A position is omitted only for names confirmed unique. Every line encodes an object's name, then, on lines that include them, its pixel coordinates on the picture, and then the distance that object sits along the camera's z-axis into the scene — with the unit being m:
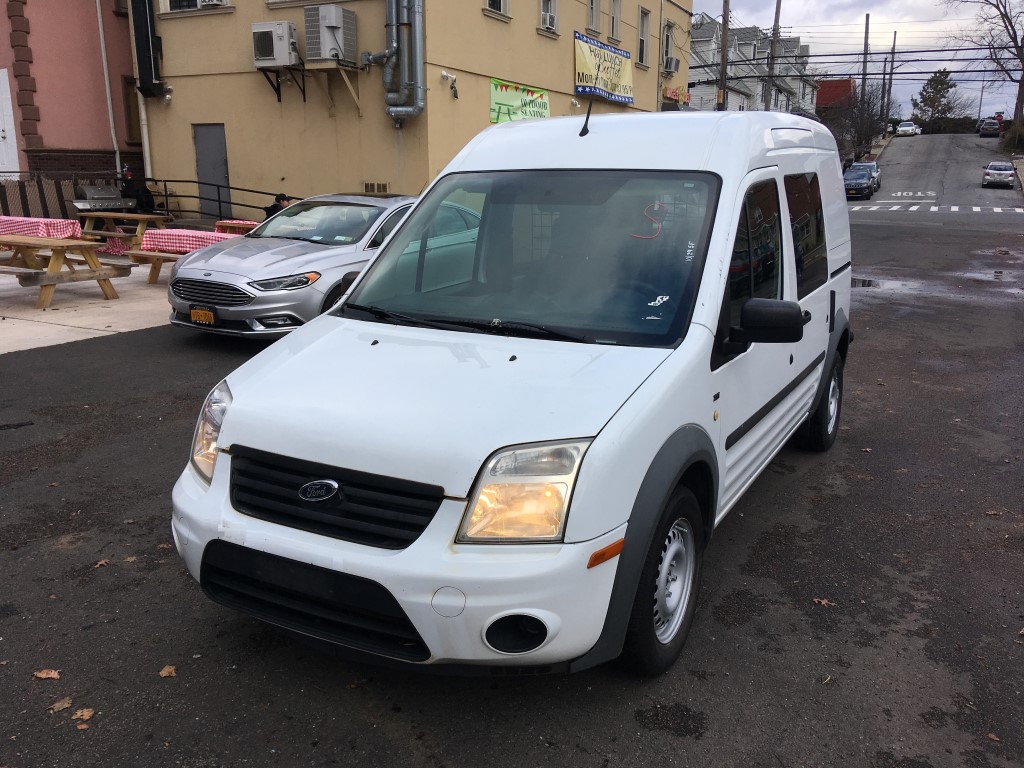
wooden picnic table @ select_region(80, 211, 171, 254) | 14.32
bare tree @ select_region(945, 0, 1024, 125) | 62.94
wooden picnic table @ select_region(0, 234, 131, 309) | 10.27
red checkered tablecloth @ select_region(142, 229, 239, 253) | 12.05
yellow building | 16.84
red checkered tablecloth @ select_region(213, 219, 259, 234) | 13.80
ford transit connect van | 2.52
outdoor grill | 17.73
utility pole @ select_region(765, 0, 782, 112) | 38.49
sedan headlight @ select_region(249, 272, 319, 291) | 8.04
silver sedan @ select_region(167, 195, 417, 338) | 8.02
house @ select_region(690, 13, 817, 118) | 52.38
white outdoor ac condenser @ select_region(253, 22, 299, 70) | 16.94
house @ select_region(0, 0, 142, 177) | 18.69
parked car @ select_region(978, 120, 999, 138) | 81.19
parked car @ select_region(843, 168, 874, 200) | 42.91
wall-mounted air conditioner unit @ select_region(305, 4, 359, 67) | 16.58
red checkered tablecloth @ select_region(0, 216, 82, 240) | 11.17
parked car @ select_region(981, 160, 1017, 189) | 44.91
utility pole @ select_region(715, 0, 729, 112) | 31.98
